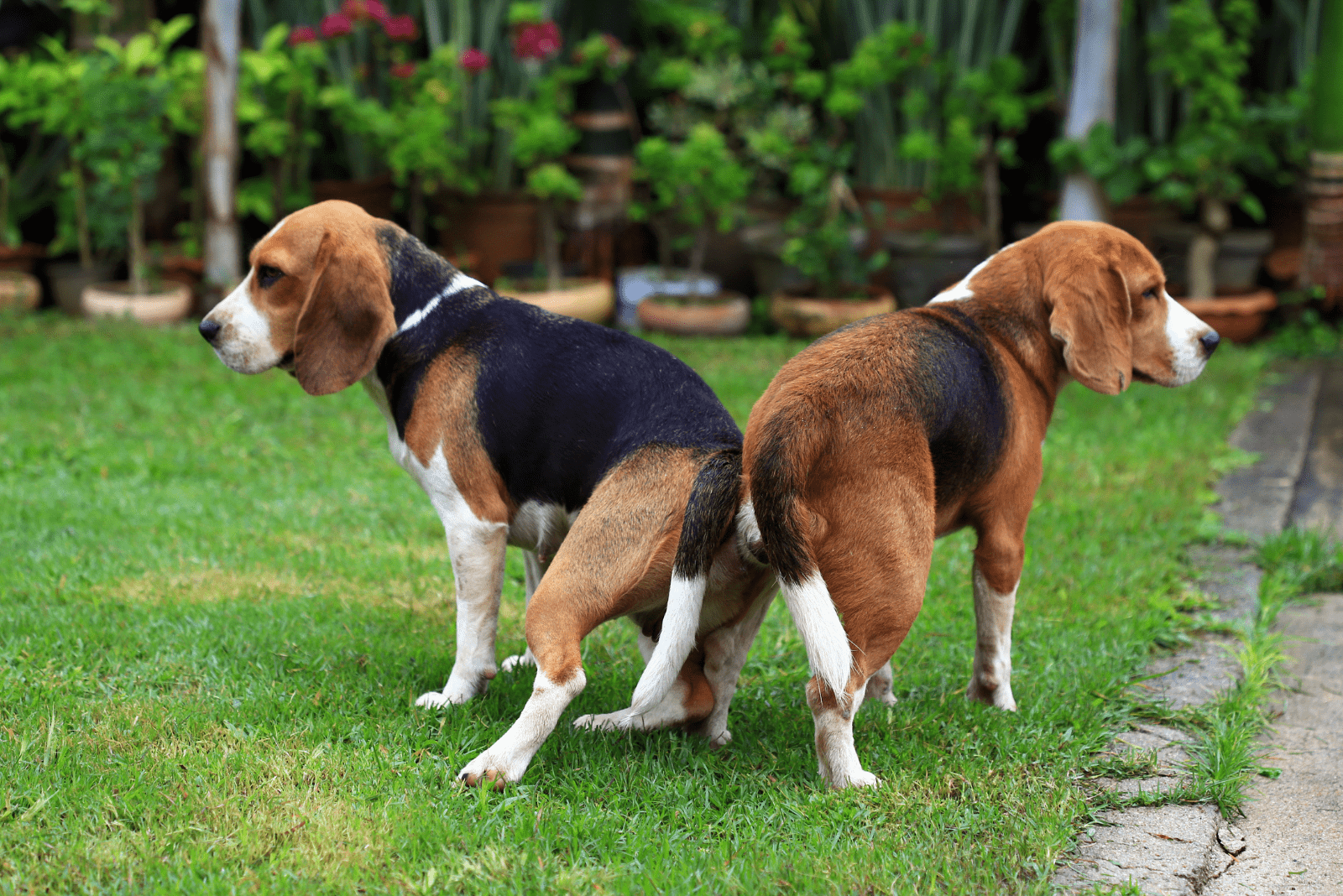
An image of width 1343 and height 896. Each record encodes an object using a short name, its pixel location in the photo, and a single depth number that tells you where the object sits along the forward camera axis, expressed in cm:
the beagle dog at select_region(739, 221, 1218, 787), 546
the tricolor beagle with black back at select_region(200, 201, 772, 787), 592
